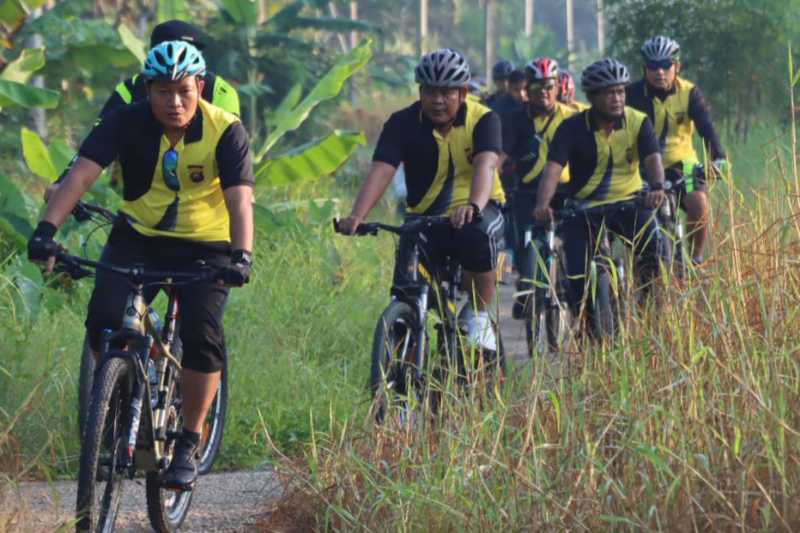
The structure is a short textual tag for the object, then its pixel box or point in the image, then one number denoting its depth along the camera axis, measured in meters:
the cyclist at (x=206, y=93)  13.46
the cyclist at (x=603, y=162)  16.84
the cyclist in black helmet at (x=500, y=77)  29.16
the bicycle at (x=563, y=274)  16.36
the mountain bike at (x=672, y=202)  16.62
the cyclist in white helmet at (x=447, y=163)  13.65
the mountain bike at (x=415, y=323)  12.67
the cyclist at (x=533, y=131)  22.89
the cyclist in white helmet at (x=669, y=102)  19.66
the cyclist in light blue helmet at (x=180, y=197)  10.38
